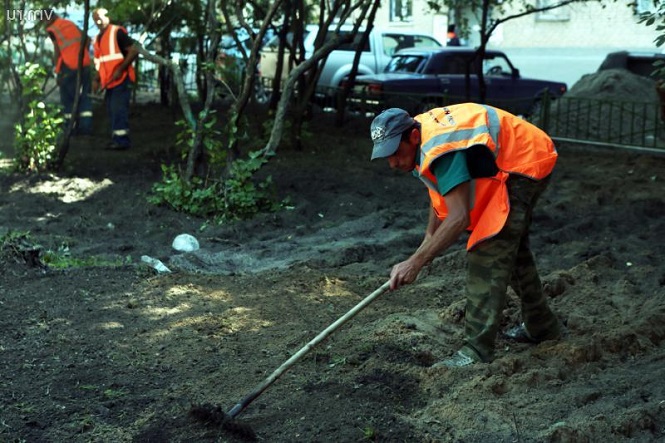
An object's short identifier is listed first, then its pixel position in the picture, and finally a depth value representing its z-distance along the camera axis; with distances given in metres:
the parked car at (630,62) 18.52
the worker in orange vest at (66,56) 12.89
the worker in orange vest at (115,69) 12.36
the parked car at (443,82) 14.56
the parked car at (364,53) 18.75
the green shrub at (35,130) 10.31
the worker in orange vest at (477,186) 4.55
